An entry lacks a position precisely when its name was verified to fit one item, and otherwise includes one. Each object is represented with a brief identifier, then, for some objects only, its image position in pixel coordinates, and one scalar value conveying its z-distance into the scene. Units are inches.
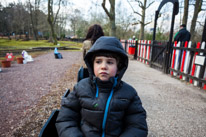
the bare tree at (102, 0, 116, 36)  373.1
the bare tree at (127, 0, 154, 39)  705.6
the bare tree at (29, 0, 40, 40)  1361.0
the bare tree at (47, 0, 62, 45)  846.0
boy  52.6
